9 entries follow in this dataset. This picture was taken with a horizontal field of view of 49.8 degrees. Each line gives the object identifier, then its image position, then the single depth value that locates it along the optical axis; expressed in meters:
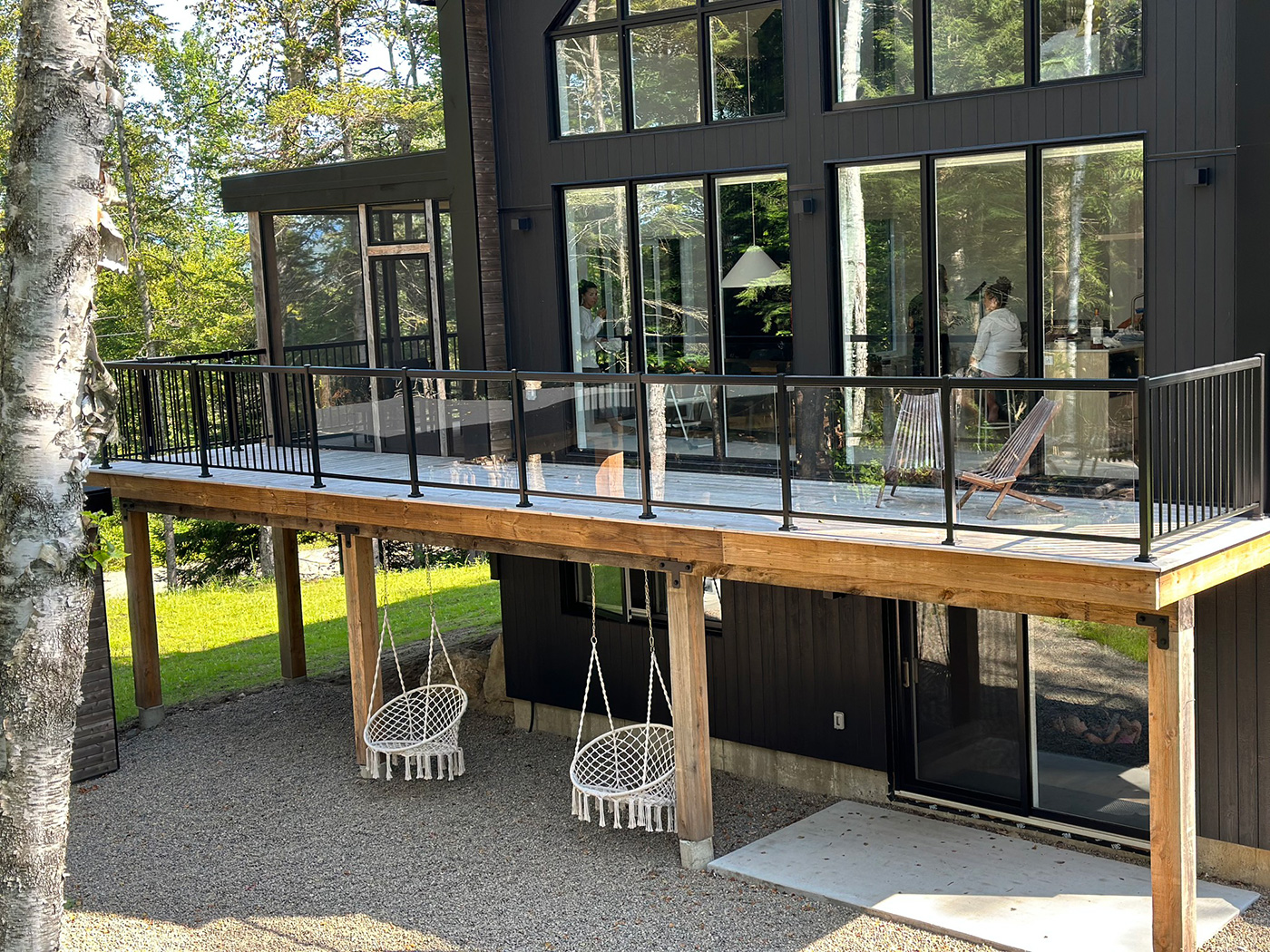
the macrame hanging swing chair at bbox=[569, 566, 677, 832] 9.61
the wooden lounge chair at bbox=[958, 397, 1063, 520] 7.31
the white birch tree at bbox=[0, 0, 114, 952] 4.87
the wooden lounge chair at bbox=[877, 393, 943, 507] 7.62
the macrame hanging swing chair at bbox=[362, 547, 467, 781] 11.06
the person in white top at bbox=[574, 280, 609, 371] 11.62
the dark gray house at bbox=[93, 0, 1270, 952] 7.59
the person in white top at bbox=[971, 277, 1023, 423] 9.20
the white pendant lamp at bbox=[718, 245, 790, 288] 10.42
